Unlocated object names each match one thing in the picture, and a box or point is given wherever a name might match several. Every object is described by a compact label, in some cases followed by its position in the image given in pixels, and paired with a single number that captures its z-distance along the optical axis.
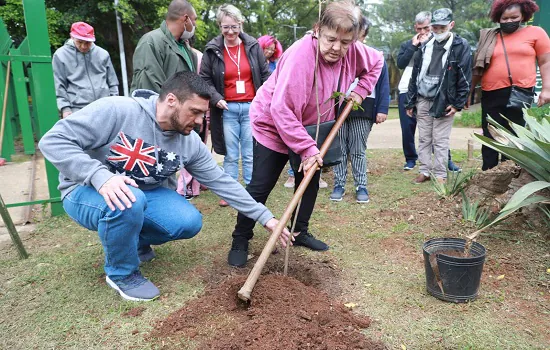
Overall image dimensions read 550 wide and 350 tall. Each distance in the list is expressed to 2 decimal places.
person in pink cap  4.90
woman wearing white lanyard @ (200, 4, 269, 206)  4.48
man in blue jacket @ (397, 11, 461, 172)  5.53
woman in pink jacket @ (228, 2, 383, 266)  2.75
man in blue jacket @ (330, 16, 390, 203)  4.79
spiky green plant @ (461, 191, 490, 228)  3.59
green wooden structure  4.13
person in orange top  4.61
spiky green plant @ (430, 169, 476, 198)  4.12
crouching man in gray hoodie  2.51
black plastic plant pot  2.55
